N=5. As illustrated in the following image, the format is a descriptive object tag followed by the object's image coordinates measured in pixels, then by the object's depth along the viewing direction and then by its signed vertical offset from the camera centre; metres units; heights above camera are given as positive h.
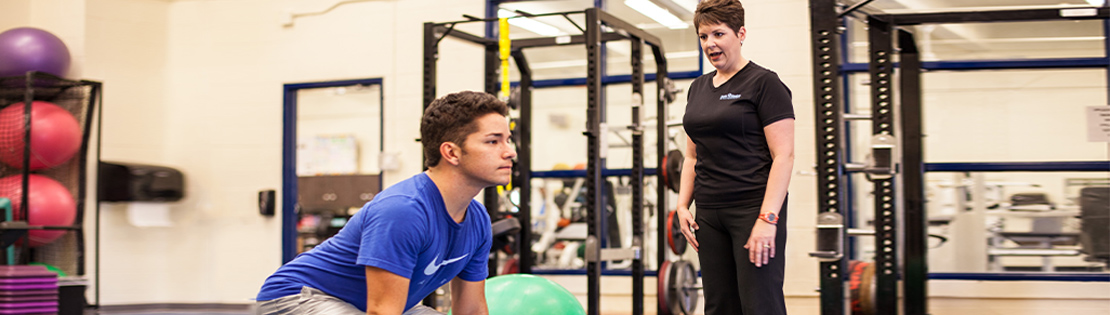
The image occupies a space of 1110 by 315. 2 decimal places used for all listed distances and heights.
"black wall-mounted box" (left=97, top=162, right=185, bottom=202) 6.21 -0.04
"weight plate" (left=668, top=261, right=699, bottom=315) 4.48 -0.61
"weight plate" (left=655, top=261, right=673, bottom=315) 4.41 -0.59
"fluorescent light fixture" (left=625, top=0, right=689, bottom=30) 5.57 +1.08
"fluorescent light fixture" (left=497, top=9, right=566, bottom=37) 5.75 +1.05
